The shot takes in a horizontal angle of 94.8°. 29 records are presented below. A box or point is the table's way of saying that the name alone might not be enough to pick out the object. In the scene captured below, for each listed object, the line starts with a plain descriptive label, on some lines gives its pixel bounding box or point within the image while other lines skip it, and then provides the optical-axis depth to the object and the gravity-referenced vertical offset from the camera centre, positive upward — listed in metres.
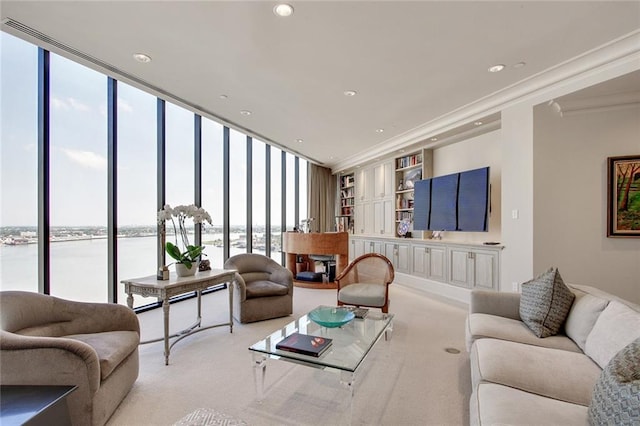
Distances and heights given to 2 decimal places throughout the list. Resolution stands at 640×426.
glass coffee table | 1.80 -0.95
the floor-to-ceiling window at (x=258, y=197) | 5.94 +0.30
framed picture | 3.32 +0.17
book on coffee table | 1.92 -0.90
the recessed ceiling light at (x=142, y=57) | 2.82 +1.50
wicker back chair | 3.32 -0.90
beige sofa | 1.27 -0.86
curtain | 7.75 +0.38
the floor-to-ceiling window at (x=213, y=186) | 4.89 +0.44
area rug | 1.27 -0.92
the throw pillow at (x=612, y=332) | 1.49 -0.65
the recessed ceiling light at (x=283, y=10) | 2.15 +1.50
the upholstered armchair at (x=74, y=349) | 1.55 -0.81
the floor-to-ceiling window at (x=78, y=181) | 3.14 +0.35
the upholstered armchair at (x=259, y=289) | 3.47 -0.94
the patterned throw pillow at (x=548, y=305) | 2.08 -0.68
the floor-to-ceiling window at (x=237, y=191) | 5.39 +0.38
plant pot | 2.92 -0.59
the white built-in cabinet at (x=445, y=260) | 4.11 -0.82
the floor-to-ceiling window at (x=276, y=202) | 6.52 +0.21
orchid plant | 2.90 -0.08
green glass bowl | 2.32 -0.88
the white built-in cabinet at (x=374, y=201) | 6.63 +0.25
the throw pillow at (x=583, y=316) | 1.84 -0.69
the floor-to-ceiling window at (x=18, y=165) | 2.74 +0.45
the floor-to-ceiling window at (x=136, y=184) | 3.76 +0.36
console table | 2.52 -0.68
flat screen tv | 4.31 +0.15
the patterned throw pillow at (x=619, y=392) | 0.98 -0.65
